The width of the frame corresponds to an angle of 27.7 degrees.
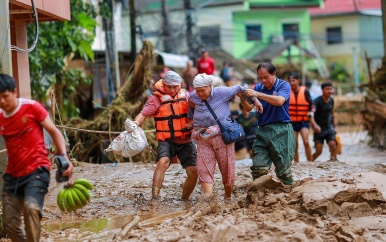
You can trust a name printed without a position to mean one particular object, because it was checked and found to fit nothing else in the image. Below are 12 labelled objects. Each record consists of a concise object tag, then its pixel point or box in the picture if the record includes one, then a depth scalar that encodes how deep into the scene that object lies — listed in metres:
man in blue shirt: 10.12
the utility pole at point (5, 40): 9.62
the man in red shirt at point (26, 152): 7.27
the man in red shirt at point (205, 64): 22.84
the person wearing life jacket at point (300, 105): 15.72
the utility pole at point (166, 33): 34.72
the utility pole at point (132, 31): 21.19
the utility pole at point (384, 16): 19.69
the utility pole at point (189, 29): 35.02
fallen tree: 16.36
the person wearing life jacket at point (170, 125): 10.59
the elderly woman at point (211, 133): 9.98
